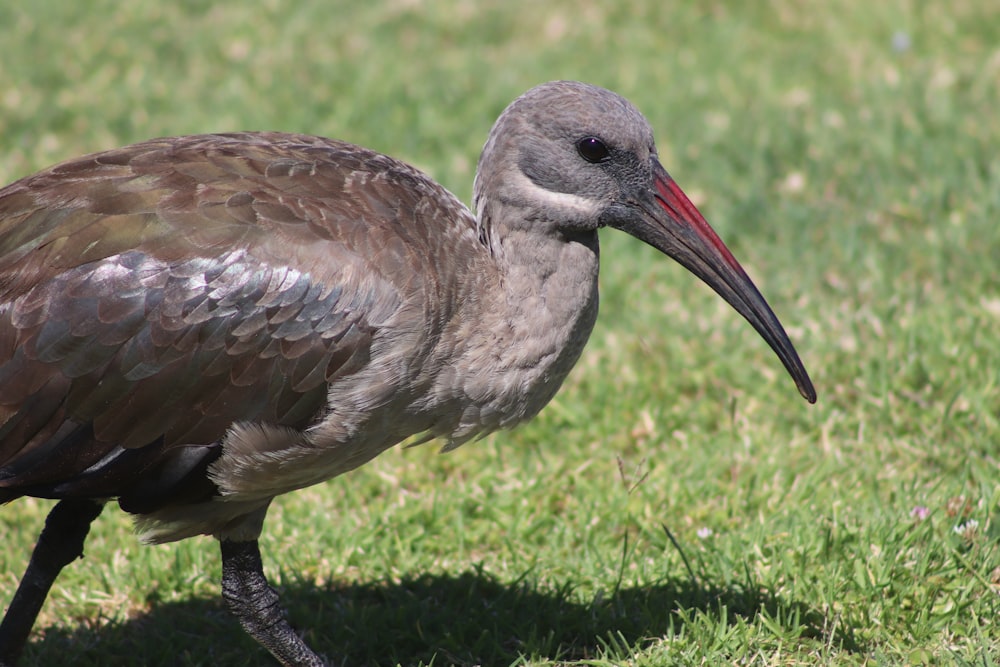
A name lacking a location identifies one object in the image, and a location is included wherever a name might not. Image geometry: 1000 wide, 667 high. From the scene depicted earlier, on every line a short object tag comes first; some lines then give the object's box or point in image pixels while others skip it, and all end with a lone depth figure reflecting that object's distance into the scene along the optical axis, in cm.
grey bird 766
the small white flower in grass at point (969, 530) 909
